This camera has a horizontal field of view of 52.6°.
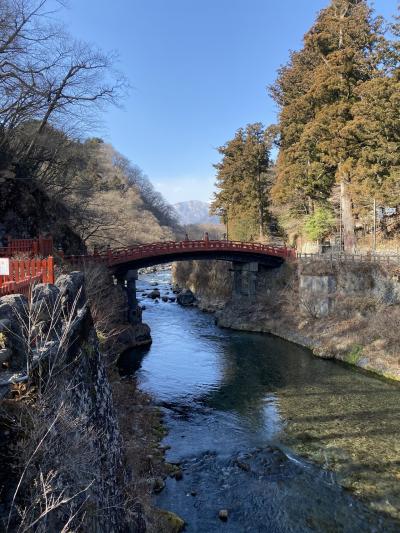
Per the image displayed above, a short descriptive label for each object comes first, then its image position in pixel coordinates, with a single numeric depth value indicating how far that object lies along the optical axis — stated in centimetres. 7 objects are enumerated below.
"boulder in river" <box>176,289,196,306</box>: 4584
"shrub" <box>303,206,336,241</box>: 3766
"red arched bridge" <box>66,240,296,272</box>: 2994
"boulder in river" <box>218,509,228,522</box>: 1056
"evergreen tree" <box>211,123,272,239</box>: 4772
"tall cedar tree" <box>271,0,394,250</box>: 3241
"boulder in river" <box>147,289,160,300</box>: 4944
